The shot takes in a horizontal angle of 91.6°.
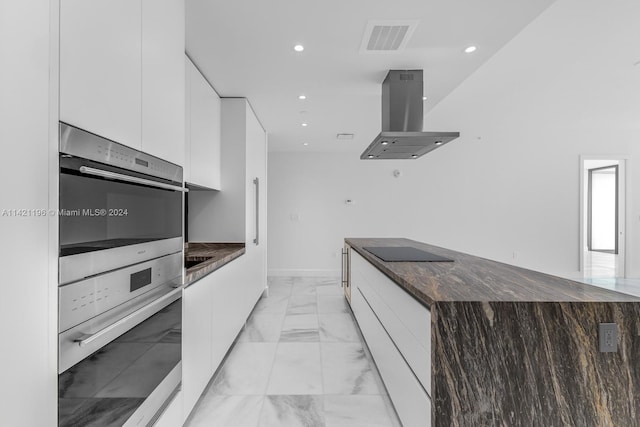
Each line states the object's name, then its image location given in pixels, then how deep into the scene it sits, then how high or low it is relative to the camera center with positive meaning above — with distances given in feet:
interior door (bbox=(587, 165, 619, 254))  31.89 +0.16
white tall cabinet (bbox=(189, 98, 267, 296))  11.33 +0.54
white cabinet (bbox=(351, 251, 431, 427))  4.58 -2.57
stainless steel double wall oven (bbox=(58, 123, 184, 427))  2.89 -0.36
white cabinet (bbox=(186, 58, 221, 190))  8.54 +2.44
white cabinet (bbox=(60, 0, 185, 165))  2.96 +1.65
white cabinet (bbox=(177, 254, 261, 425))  5.71 -2.59
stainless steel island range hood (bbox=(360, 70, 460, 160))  9.09 +3.00
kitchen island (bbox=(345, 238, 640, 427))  4.01 -1.93
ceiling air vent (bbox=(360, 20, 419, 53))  6.88 +4.15
